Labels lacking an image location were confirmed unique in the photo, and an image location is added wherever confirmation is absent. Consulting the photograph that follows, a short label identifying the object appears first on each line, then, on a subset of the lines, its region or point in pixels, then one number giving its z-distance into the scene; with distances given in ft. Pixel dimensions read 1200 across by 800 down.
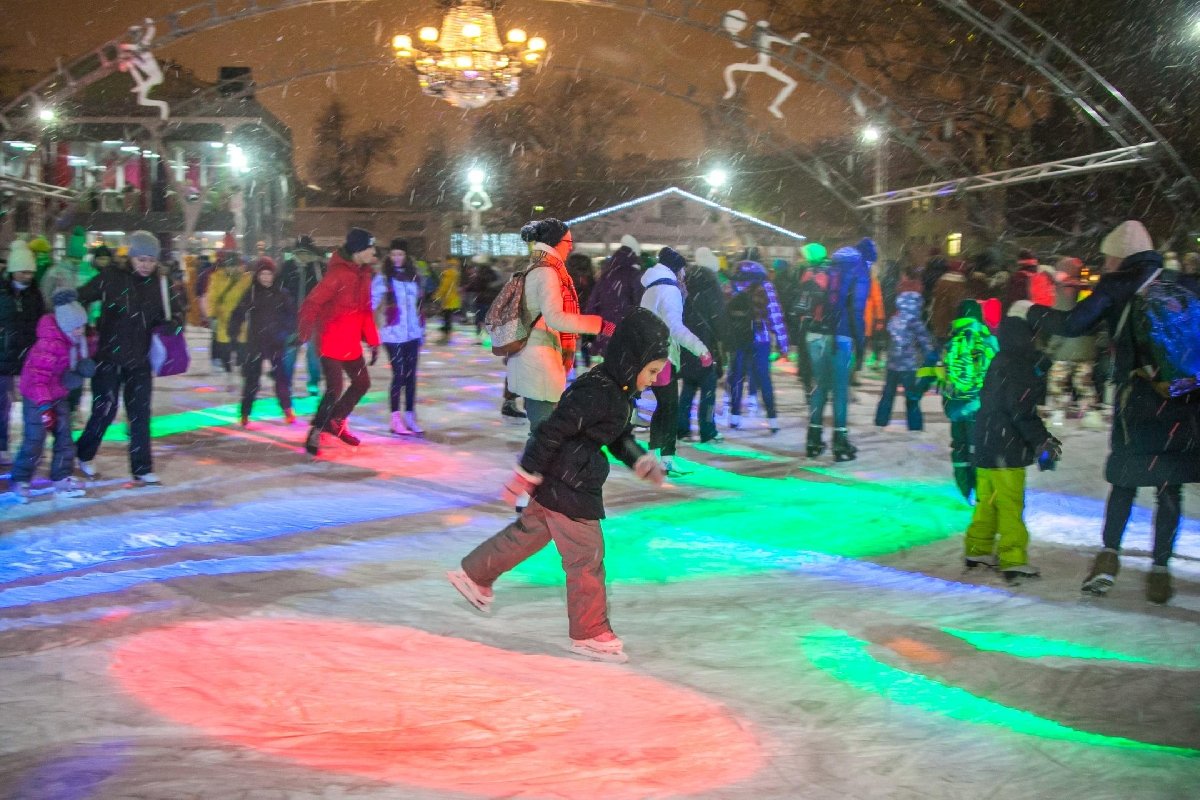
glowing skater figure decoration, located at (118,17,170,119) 49.78
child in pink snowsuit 23.65
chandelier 56.54
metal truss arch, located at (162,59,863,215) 68.64
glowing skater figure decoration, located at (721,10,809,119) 53.62
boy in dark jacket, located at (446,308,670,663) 13.78
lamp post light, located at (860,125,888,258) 65.16
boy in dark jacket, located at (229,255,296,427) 35.22
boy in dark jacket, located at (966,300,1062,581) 18.20
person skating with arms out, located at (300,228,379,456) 28.58
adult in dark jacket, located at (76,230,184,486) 24.31
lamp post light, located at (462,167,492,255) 96.78
